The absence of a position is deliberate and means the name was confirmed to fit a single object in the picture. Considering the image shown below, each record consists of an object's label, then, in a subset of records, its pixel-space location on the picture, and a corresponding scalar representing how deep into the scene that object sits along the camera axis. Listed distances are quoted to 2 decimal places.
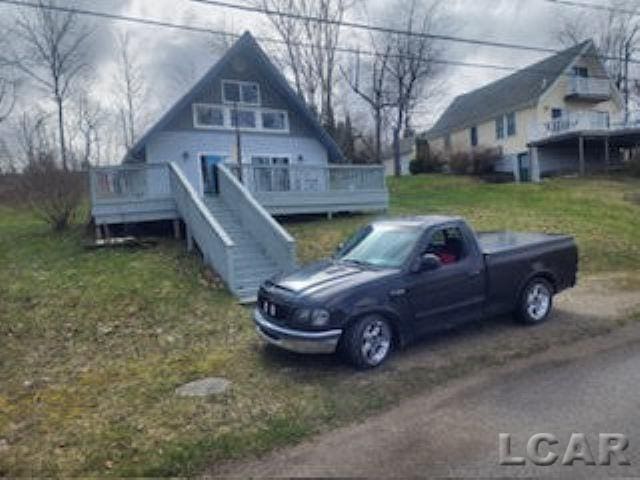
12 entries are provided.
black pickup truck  6.48
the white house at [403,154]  51.16
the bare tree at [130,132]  41.81
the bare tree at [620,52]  47.28
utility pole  46.73
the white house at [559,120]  33.94
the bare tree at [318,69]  38.59
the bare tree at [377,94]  44.75
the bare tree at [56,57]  35.25
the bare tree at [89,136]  35.81
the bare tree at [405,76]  44.34
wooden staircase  11.27
